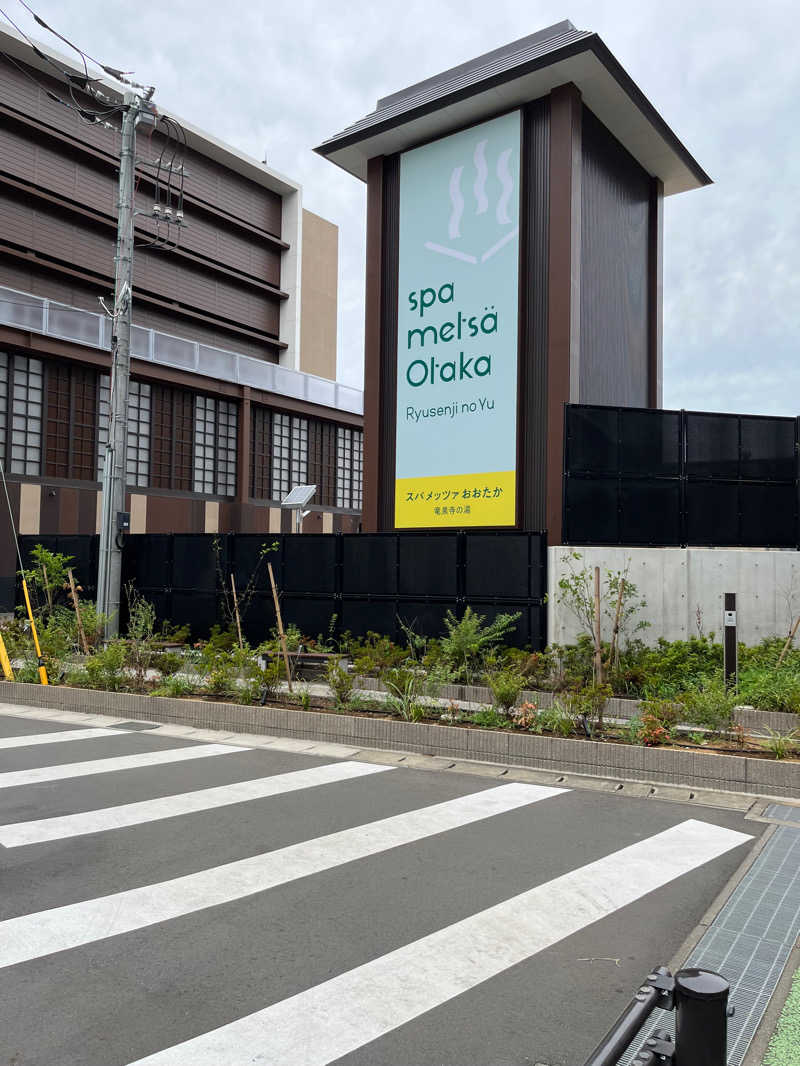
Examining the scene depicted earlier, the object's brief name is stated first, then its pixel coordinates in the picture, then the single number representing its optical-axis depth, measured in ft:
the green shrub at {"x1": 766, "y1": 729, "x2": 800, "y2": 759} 30.25
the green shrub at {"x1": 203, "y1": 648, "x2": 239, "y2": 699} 43.09
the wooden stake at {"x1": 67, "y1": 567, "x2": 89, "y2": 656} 52.85
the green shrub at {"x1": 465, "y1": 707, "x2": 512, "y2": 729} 35.42
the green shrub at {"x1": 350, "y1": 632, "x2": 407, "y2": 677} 48.67
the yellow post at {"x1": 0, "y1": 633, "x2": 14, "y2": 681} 49.80
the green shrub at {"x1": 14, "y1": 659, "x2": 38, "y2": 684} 48.85
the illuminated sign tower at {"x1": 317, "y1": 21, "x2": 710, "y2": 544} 65.31
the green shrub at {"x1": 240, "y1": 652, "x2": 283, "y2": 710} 41.50
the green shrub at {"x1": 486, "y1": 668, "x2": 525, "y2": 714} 36.65
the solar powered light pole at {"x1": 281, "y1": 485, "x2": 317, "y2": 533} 83.61
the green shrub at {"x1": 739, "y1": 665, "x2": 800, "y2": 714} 37.37
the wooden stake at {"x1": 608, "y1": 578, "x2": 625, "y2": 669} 44.86
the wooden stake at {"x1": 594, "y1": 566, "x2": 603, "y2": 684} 40.98
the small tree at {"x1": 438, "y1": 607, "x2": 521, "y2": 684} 47.52
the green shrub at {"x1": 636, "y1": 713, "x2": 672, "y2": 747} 31.63
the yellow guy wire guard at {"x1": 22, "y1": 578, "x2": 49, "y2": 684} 47.50
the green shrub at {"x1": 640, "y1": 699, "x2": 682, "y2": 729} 33.22
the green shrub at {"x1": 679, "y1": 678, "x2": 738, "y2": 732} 32.81
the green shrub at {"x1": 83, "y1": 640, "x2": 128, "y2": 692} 45.65
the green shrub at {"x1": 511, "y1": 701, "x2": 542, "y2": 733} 34.71
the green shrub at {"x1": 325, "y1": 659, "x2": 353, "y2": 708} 39.37
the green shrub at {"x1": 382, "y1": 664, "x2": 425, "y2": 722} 36.96
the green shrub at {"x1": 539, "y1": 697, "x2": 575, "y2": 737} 33.71
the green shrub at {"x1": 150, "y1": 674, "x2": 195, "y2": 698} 43.61
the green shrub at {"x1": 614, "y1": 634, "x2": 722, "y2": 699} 42.52
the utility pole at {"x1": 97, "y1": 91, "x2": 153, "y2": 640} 59.82
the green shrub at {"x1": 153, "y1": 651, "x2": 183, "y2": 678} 47.88
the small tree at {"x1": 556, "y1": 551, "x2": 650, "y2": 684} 48.32
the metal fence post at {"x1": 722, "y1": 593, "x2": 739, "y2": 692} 37.27
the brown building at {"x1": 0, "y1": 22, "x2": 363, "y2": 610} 103.71
